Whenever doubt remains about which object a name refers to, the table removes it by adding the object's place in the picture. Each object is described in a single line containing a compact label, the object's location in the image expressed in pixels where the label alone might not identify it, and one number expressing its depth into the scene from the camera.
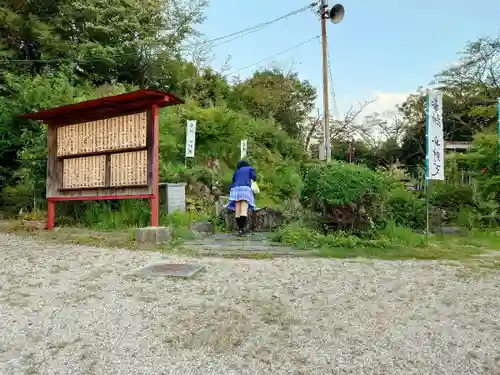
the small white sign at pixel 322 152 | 12.64
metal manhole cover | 4.85
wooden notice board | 7.94
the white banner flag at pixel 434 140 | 7.99
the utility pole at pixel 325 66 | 13.02
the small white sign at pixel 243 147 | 13.27
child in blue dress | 8.75
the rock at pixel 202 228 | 8.60
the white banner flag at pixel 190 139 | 12.06
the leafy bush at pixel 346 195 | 7.22
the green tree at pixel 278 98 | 21.00
